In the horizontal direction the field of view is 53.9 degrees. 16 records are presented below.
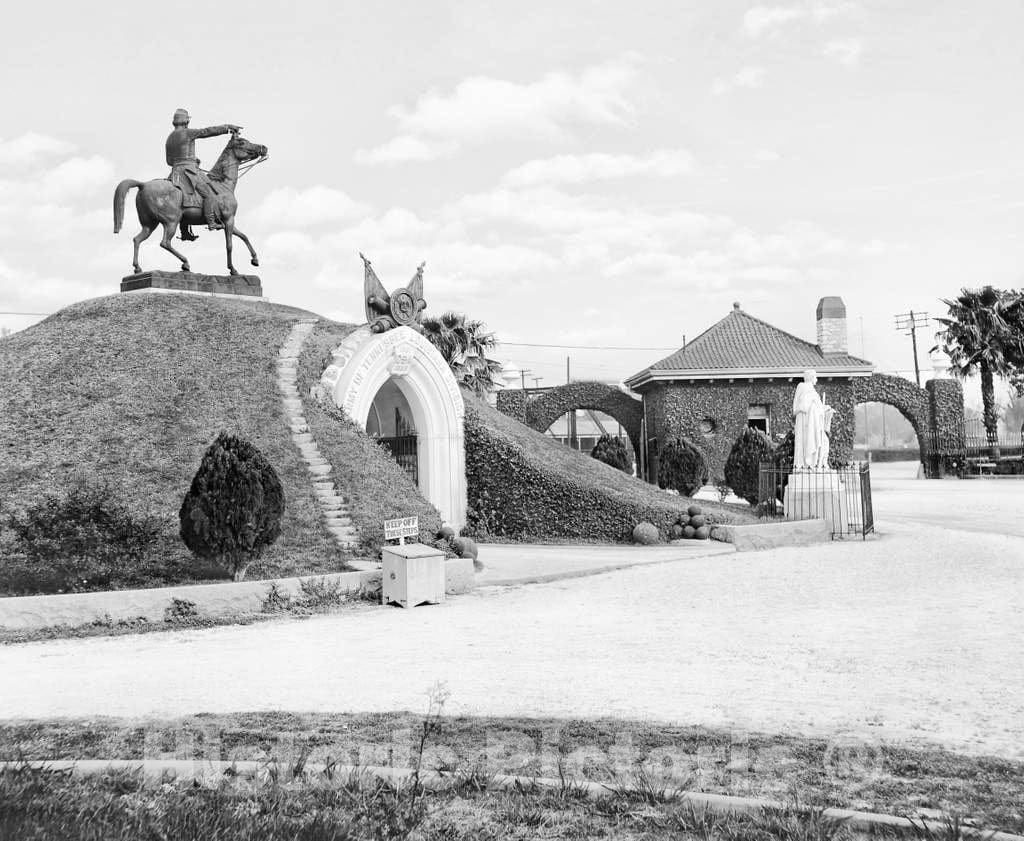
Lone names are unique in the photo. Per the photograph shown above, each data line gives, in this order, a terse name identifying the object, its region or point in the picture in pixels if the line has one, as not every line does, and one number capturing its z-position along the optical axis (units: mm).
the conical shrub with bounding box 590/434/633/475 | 29578
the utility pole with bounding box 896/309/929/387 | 70875
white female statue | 20672
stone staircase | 15469
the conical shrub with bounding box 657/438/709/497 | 27625
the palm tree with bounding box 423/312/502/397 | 35938
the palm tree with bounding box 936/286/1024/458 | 47250
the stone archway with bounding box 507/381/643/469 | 41906
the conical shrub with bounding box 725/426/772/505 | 26656
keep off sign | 13383
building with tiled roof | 38312
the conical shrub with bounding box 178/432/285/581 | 12531
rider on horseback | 22344
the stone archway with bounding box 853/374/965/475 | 44500
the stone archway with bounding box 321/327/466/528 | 19516
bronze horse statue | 21734
